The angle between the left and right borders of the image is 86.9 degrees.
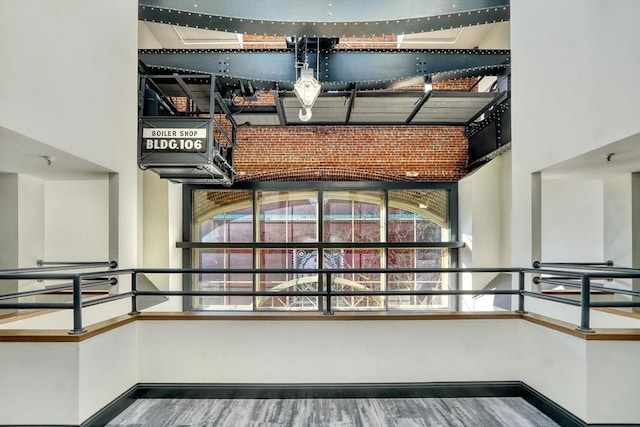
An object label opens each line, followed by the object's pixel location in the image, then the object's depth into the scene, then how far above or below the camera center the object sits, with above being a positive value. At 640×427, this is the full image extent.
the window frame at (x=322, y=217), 6.16 -0.04
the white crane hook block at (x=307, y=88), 3.40 +1.29
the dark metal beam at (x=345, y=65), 4.16 +1.87
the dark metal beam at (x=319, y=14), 3.26 +1.96
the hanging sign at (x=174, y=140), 4.08 +0.92
